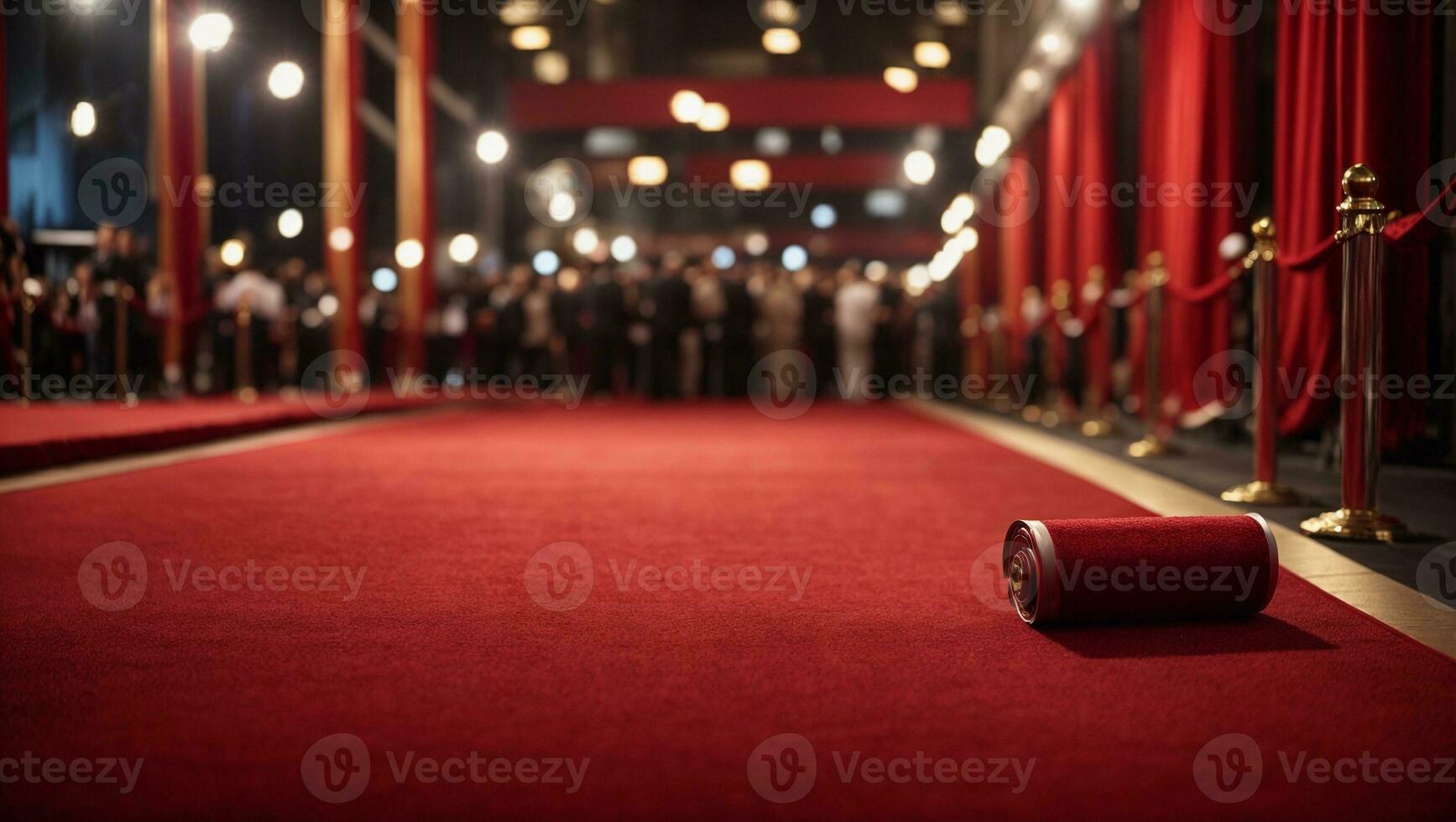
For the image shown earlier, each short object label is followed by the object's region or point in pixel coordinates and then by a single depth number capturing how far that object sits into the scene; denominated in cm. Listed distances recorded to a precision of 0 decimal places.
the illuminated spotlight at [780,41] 1998
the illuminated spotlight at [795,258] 2378
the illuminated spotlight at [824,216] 2411
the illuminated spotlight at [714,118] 1702
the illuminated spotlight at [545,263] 2023
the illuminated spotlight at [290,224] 1186
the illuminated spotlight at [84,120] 859
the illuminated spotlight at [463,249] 1672
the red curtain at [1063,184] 981
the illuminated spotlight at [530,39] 1858
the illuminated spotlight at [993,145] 1366
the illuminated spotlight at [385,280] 1587
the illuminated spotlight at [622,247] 2036
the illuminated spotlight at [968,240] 1543
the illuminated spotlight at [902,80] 1709
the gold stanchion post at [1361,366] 299
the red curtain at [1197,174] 614
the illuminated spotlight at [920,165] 1628
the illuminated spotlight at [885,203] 2469
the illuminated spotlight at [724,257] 2114
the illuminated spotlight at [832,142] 2141
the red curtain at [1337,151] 438
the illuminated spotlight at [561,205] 1959
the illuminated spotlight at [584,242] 2057
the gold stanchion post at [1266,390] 371
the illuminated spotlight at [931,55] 2047
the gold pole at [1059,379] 789
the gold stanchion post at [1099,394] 680
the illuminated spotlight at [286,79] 940
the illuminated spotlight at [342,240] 1173
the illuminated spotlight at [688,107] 1659
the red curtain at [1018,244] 1180
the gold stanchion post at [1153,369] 545
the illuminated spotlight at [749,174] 1973
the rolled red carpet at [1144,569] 204
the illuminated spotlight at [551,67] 1986
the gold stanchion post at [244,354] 897
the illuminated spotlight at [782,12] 2036
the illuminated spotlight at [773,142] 2192
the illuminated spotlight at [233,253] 1063
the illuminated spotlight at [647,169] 1925
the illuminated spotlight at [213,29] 787
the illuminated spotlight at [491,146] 1259
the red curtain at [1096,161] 849
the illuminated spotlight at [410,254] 1337
